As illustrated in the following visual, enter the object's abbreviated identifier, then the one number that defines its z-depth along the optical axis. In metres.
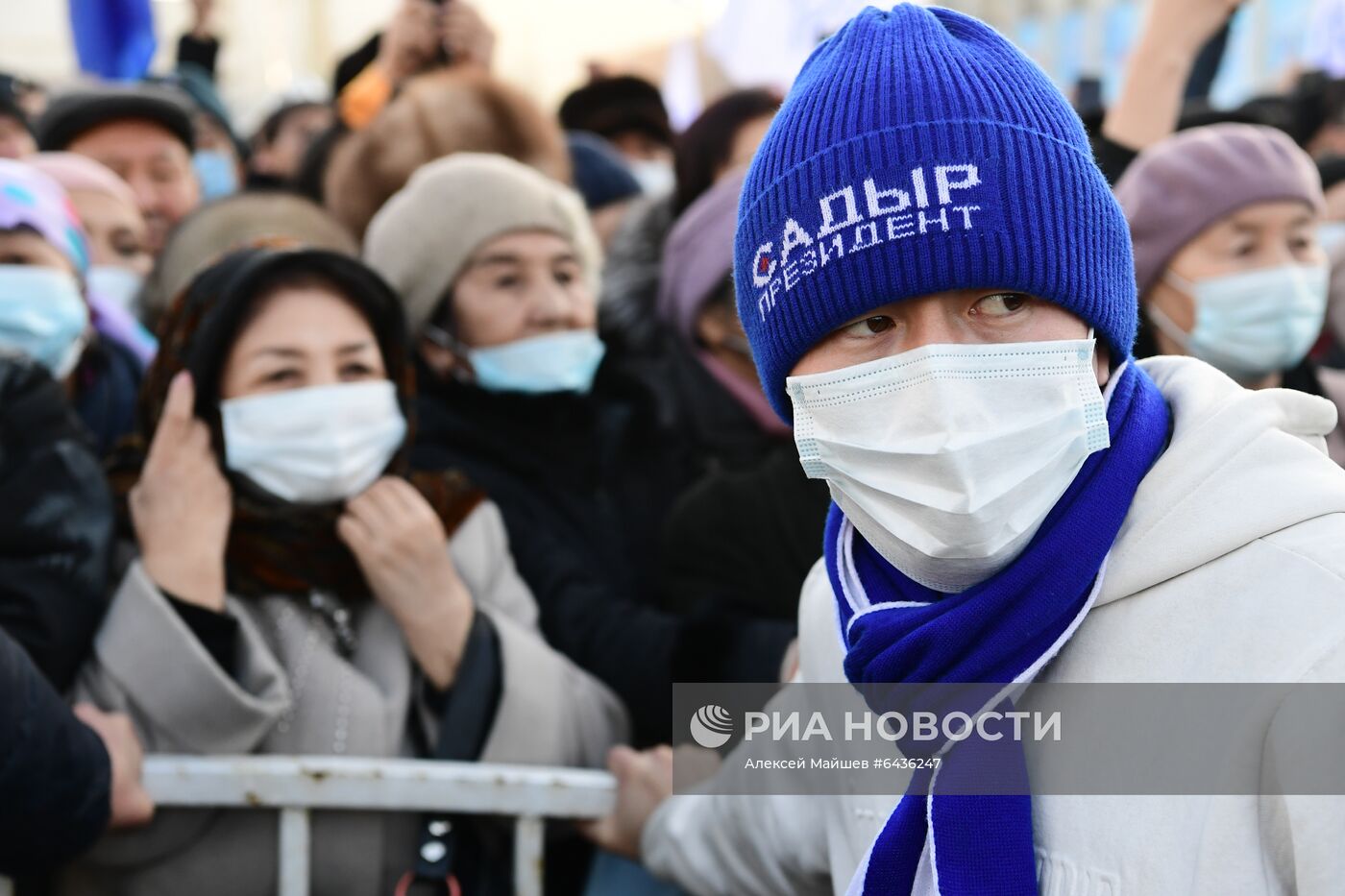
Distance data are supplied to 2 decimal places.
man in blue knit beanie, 1.52
